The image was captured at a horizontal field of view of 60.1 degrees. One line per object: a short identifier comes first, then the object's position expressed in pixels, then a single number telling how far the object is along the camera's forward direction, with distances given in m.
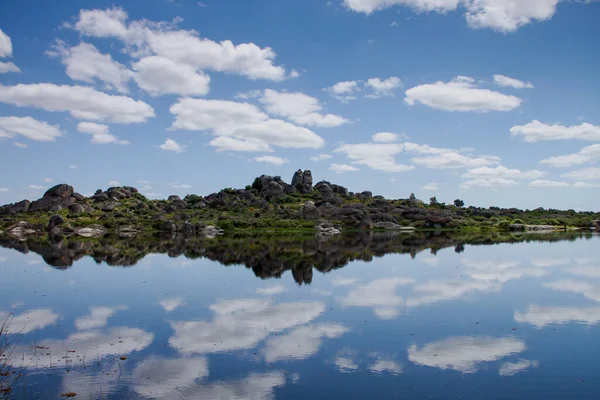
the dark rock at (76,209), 126.65
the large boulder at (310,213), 124.44
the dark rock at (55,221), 109.88
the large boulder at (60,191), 143.38
